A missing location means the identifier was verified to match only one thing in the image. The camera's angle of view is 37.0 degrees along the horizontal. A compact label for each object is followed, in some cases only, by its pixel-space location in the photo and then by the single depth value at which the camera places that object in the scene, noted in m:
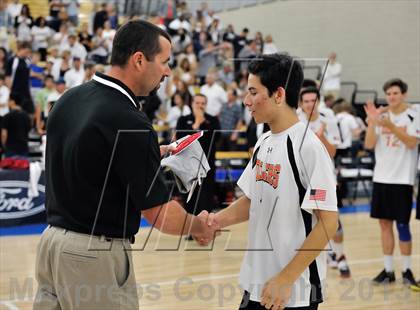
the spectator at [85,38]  16.94
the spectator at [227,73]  15.77
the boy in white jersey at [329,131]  6.51
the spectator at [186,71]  15.40
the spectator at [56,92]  13.25
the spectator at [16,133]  10.60
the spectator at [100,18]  18.34
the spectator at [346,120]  9.11
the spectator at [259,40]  13.57
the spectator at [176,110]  13.30
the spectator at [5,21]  16.88
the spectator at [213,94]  14.07
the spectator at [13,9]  17.26
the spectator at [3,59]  14.22
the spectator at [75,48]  16.24
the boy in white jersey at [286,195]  2.89
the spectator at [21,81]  13.23
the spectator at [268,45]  11.90
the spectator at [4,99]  12.28
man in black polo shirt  2.65
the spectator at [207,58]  17.56
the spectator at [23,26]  16.67
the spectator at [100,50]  16.30
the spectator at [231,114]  13.95
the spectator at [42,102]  13.01
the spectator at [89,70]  13.40
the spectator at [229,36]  17.50
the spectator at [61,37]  16.78
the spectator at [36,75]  15.13
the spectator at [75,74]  14.52
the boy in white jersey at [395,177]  6.82
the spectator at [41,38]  16.98
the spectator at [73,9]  19.90
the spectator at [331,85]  14.02
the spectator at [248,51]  16.06
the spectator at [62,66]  15.40
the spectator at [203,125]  8.29
